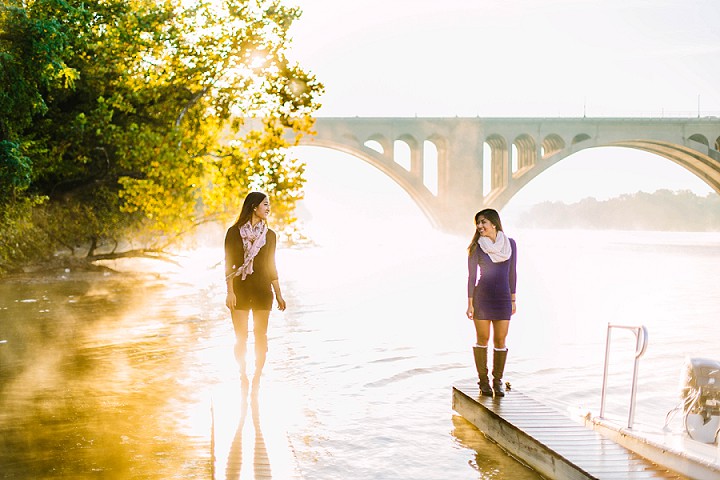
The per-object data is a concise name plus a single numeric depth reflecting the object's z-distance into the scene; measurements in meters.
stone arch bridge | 53.56
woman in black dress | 6.69
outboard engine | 5.46
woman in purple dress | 6.74
